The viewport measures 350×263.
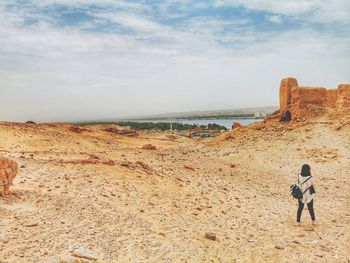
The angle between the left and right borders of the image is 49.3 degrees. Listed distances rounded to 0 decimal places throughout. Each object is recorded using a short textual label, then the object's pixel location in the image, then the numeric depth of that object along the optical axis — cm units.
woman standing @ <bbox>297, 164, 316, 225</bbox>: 904
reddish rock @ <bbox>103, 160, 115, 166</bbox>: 1275
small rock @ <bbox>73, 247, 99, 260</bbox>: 616
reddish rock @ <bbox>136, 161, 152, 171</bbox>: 1349
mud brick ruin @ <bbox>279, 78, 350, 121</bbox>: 2377
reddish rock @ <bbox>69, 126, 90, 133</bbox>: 2912
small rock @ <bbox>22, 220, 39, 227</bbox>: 698
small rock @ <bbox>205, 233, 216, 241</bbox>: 787
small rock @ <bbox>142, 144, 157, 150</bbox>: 2315
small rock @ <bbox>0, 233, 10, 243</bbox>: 625
